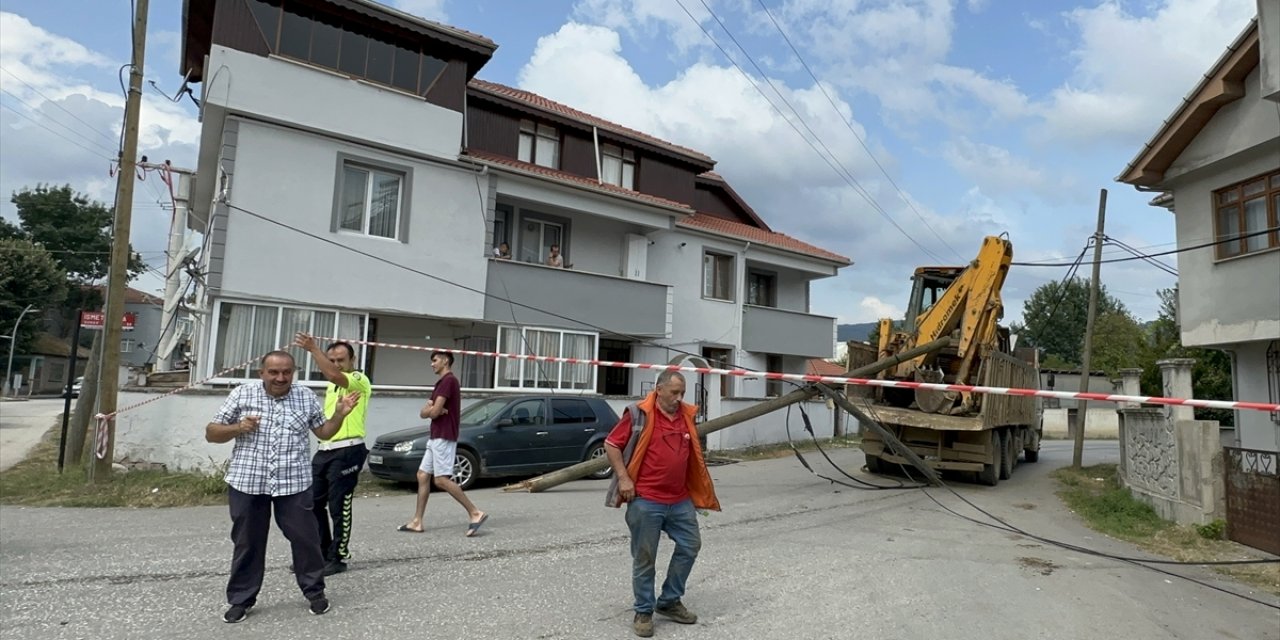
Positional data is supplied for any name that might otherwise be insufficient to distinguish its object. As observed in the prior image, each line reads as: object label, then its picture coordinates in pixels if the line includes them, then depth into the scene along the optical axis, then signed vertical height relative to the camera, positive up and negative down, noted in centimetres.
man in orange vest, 451 -71
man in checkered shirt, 441 -74
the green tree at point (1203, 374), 1947 +67
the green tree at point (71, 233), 5031 +862
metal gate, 757 -108
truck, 1147 +14
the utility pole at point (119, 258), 1002 +144
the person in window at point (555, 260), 1695 +272
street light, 4110 +53
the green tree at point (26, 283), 4147 +416
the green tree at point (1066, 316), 5609 +614
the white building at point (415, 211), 1248 +341
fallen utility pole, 955 -62
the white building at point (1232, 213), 1216 +340
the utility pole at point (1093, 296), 1659 +235
